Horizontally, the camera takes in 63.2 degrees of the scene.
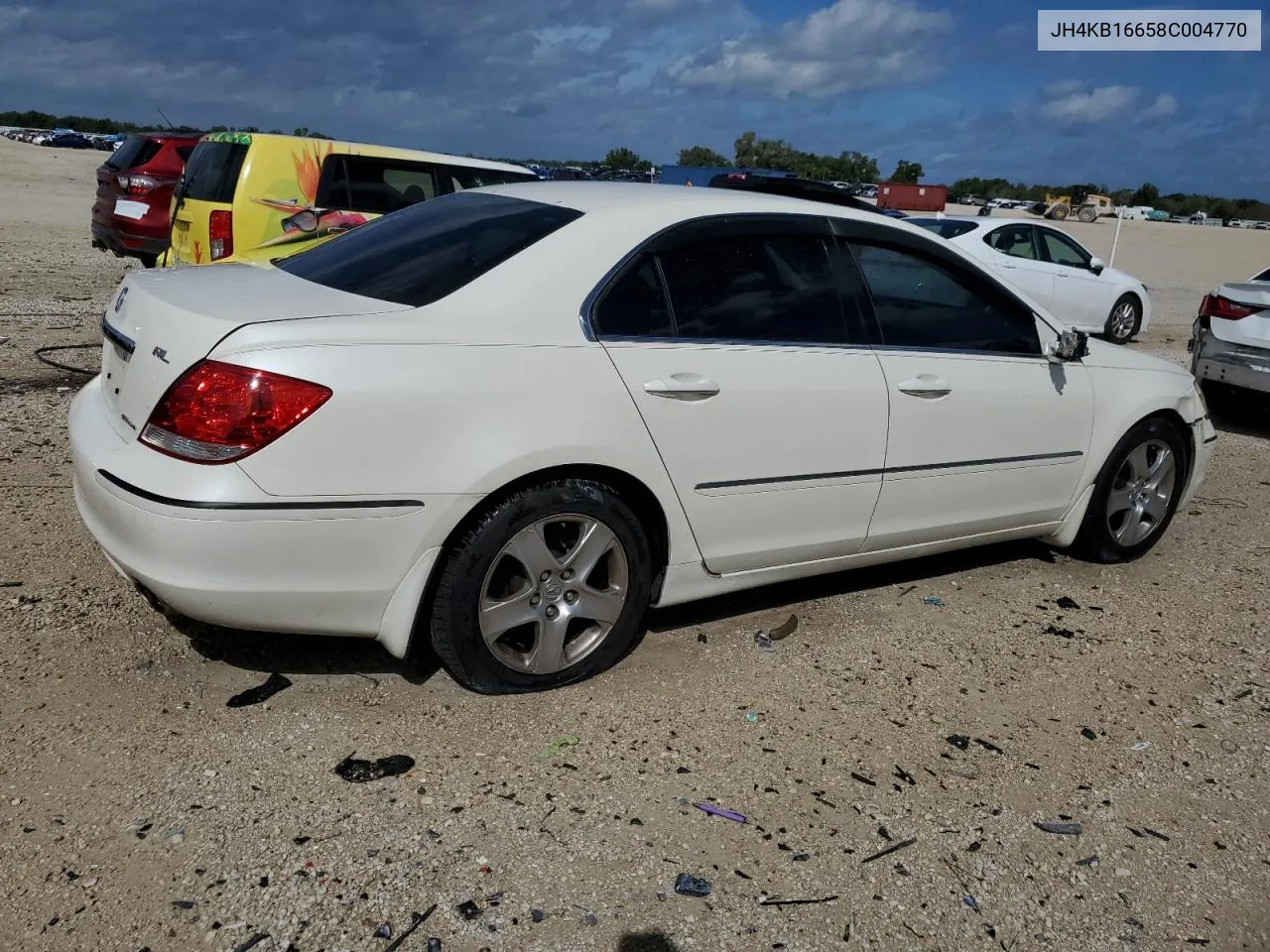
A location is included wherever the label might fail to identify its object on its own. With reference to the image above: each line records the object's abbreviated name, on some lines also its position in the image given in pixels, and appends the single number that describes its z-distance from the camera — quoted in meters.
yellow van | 8.34
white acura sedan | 2.88
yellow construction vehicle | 49.72
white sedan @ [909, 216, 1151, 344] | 13.30
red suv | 12.20
